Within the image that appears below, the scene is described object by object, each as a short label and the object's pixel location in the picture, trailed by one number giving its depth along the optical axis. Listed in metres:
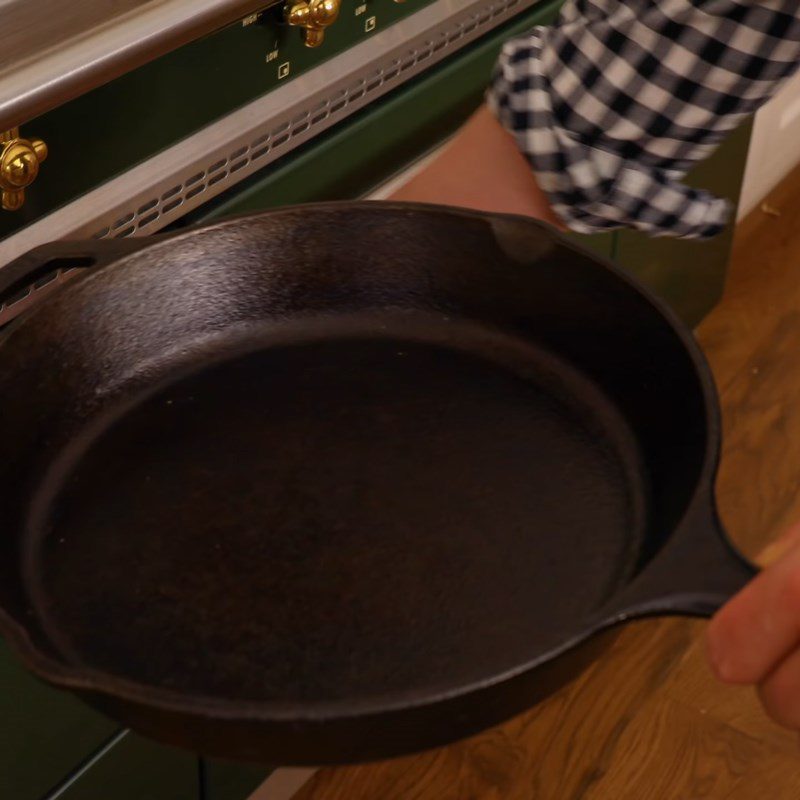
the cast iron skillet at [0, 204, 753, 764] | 0.65
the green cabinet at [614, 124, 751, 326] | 1.56
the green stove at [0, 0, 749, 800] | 0.81
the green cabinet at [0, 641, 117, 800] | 0.92
